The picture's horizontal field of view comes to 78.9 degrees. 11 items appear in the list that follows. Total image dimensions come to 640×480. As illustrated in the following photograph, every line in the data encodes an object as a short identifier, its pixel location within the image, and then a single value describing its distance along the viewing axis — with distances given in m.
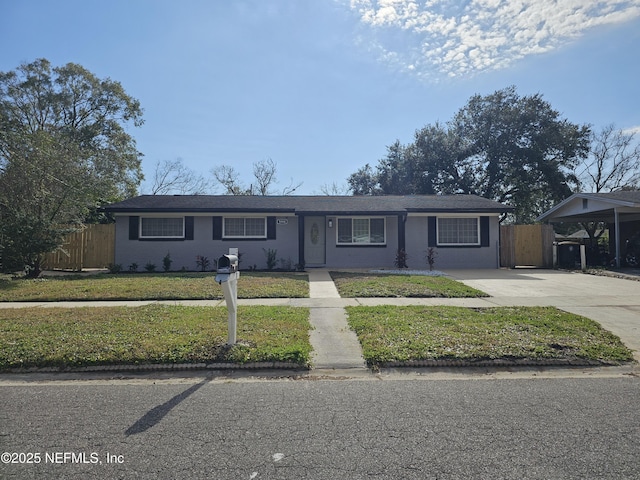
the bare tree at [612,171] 35.94
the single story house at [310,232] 15.89
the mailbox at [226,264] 4.91
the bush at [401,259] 15.62
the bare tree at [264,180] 38.94
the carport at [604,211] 16.03
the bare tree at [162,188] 37.60
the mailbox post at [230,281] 4.89
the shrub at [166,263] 15.72
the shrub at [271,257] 15.68
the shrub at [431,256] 15.63
